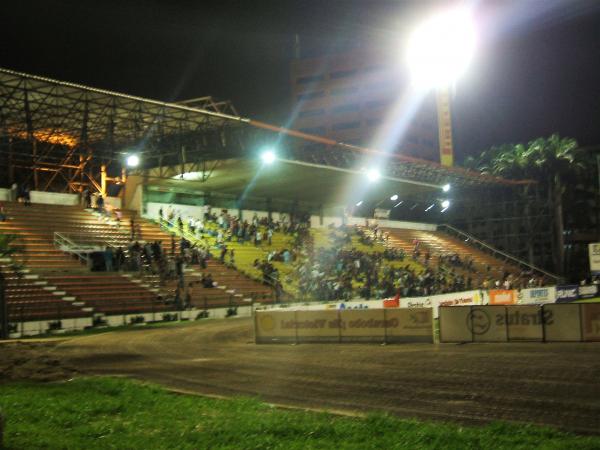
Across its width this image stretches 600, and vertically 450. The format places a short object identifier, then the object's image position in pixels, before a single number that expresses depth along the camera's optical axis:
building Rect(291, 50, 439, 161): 104.12
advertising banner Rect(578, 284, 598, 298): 41.83
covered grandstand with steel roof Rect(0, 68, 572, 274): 30.70
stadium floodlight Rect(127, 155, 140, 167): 37.06
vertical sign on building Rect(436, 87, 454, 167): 68.50
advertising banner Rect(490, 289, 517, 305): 36.97
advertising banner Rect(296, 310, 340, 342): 20.23
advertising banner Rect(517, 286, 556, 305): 38.31
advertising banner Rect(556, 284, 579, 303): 38.72
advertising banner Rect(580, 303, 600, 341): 17.70
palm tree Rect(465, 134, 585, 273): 58.62
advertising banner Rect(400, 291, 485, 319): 31.95
